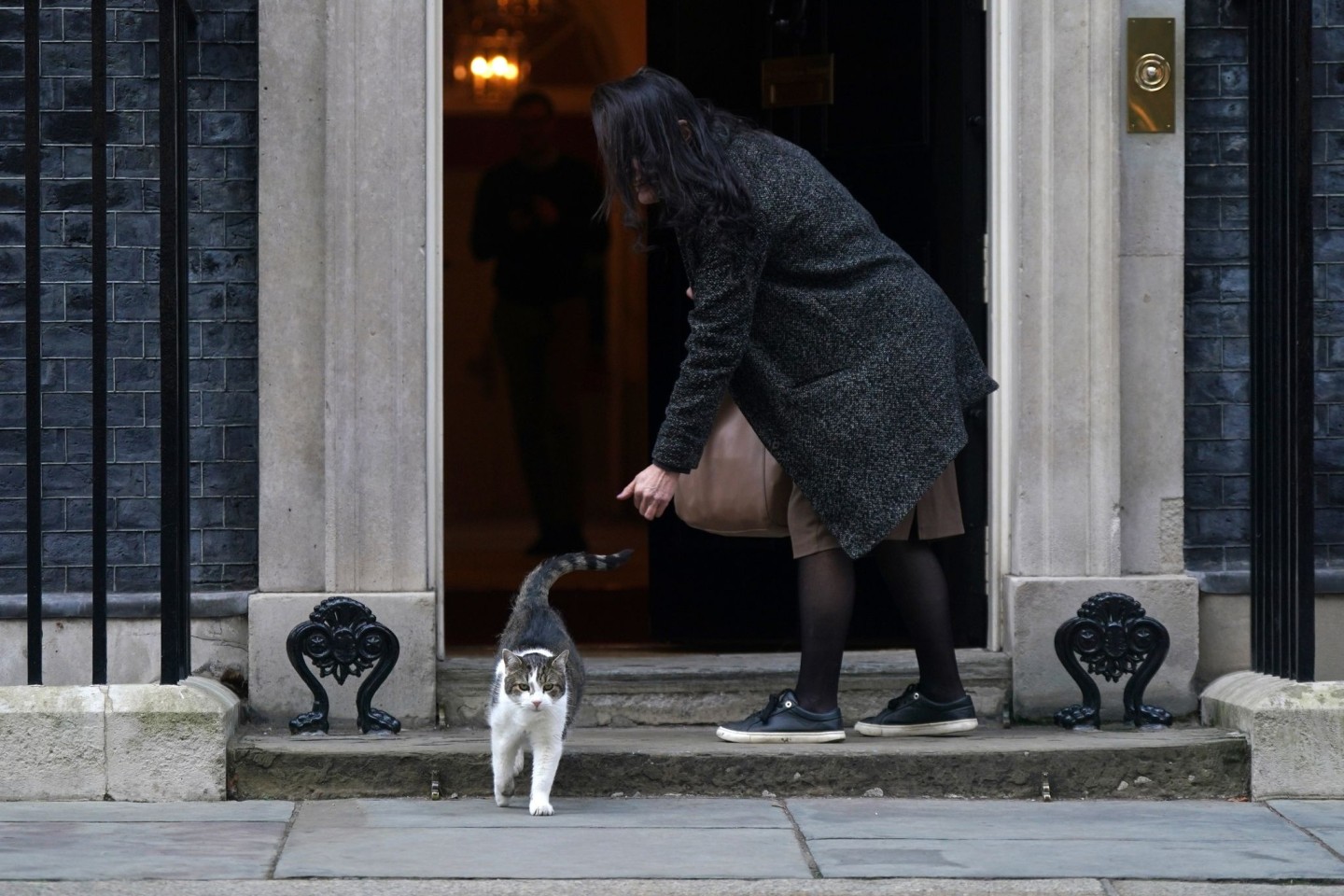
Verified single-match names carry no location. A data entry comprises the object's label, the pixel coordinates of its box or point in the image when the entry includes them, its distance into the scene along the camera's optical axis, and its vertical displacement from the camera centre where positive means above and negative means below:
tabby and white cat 9.00 -0.65
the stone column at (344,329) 10.70 +0.34
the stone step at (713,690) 11.08 -0.77
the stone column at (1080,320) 10.95 +0.36
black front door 11.77 +0.94
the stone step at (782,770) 9.74 -0.90
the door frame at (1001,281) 11.12 +0.49
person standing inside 19.94 +0.94
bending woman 9.34 +0.20
